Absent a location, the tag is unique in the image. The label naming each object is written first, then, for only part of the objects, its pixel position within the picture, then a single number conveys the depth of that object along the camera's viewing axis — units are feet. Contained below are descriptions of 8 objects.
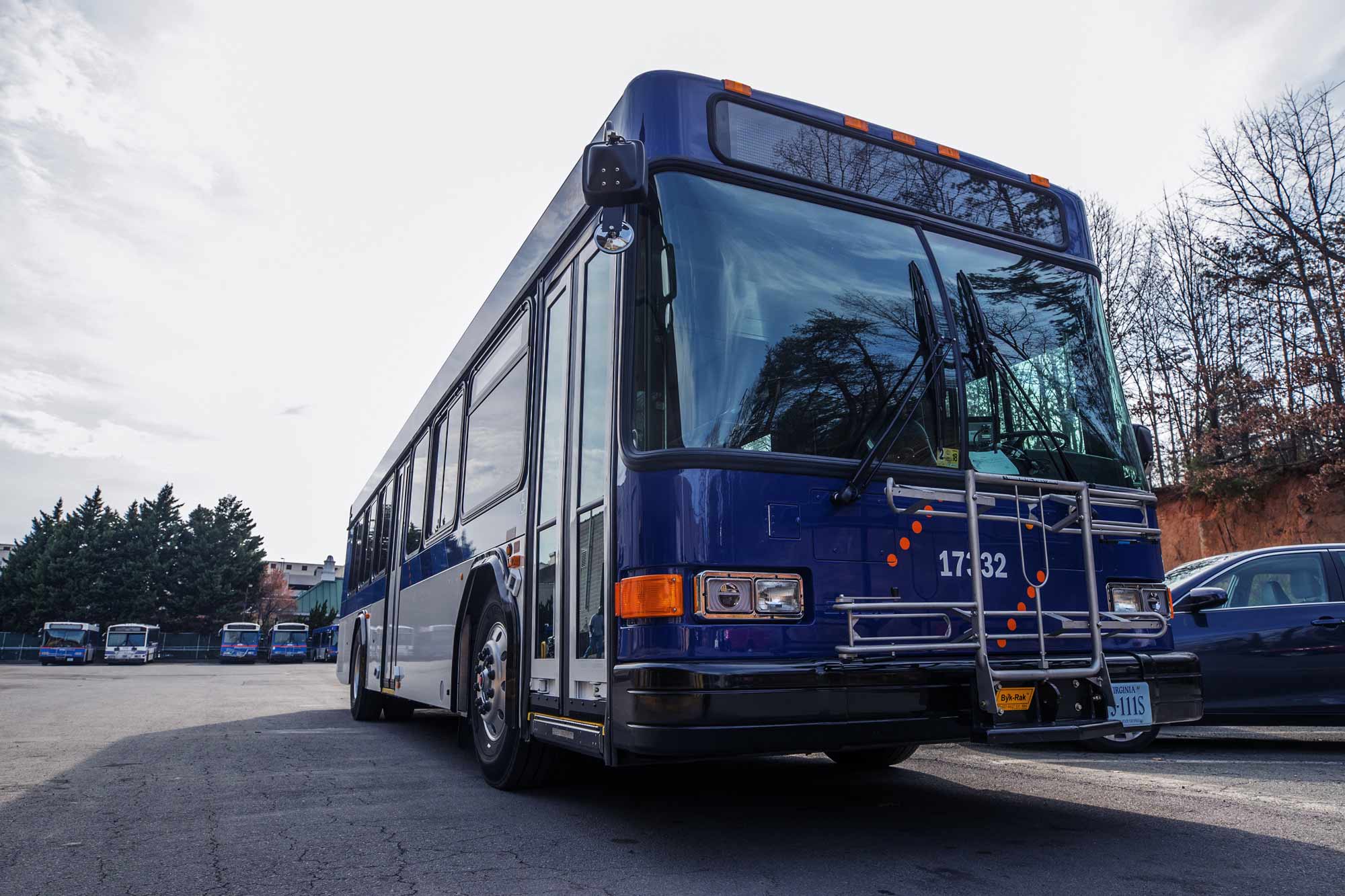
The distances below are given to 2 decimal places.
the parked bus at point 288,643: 189.98
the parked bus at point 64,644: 163.94
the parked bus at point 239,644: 183.01
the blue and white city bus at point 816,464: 12.37
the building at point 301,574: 433.07
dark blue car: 23.53
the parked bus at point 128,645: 169.48
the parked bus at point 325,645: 189.06
